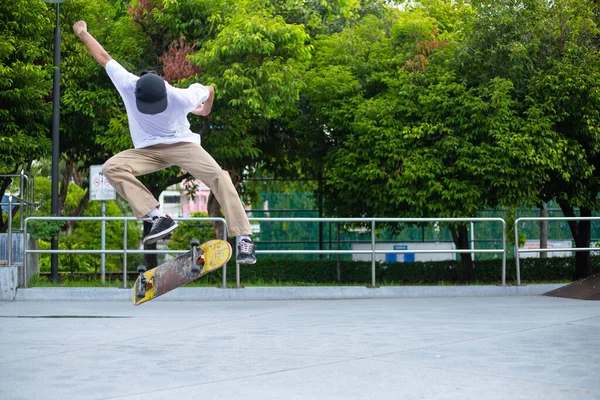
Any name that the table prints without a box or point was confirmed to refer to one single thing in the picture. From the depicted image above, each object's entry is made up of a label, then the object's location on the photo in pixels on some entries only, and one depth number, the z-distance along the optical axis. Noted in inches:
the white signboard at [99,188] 659.4
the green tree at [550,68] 666.8
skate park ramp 486.3
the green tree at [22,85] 627.8
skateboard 305.7
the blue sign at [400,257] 948.6
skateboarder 269.9
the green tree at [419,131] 663.8
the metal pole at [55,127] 593.3
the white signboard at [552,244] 964.6
